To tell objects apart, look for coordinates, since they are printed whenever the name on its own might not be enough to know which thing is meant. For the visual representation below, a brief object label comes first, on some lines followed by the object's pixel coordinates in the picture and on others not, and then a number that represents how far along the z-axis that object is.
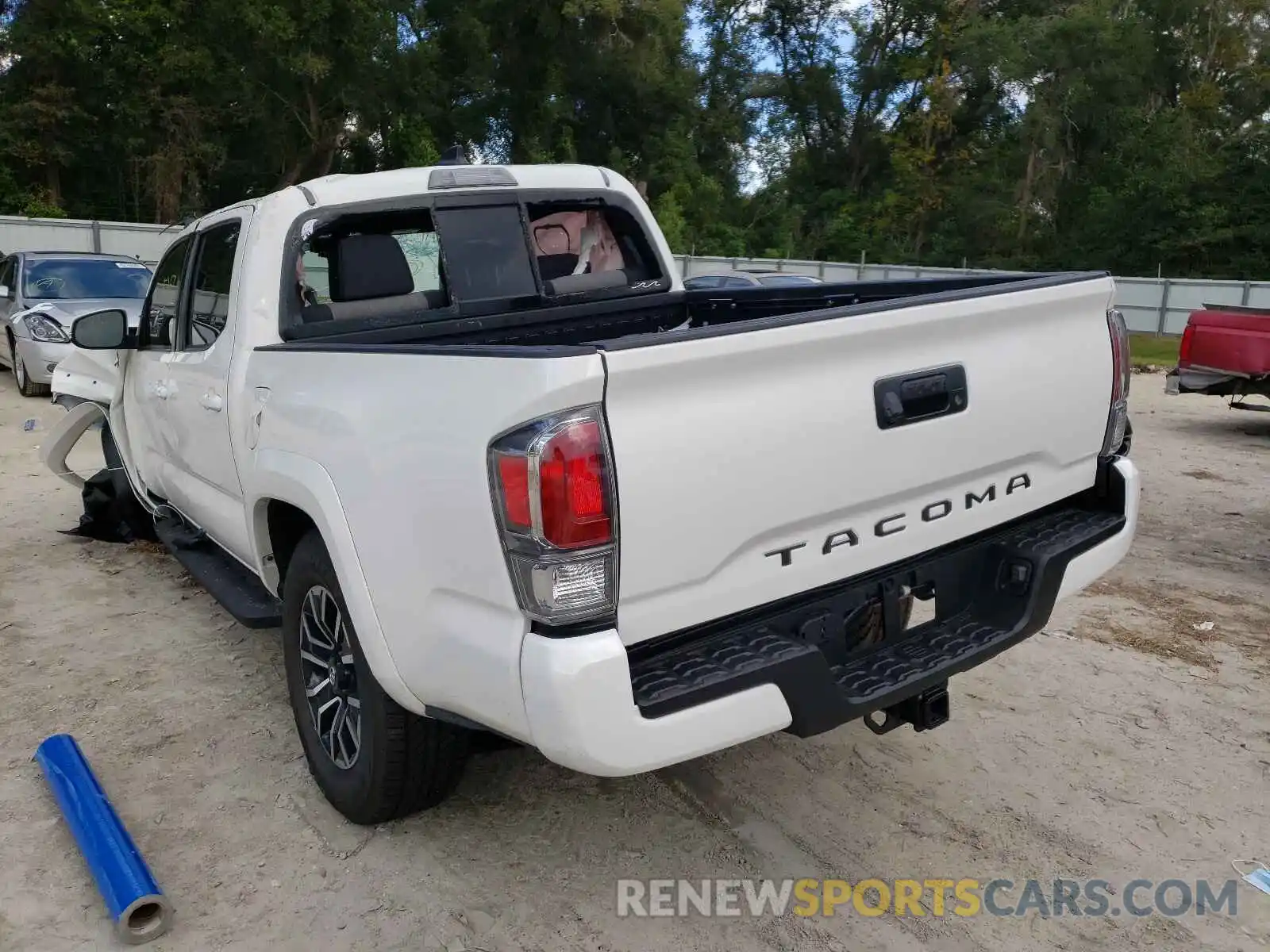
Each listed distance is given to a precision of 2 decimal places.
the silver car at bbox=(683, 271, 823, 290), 16.44
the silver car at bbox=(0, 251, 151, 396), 11.18
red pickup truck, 9.44
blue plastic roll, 2.73
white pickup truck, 2.26
